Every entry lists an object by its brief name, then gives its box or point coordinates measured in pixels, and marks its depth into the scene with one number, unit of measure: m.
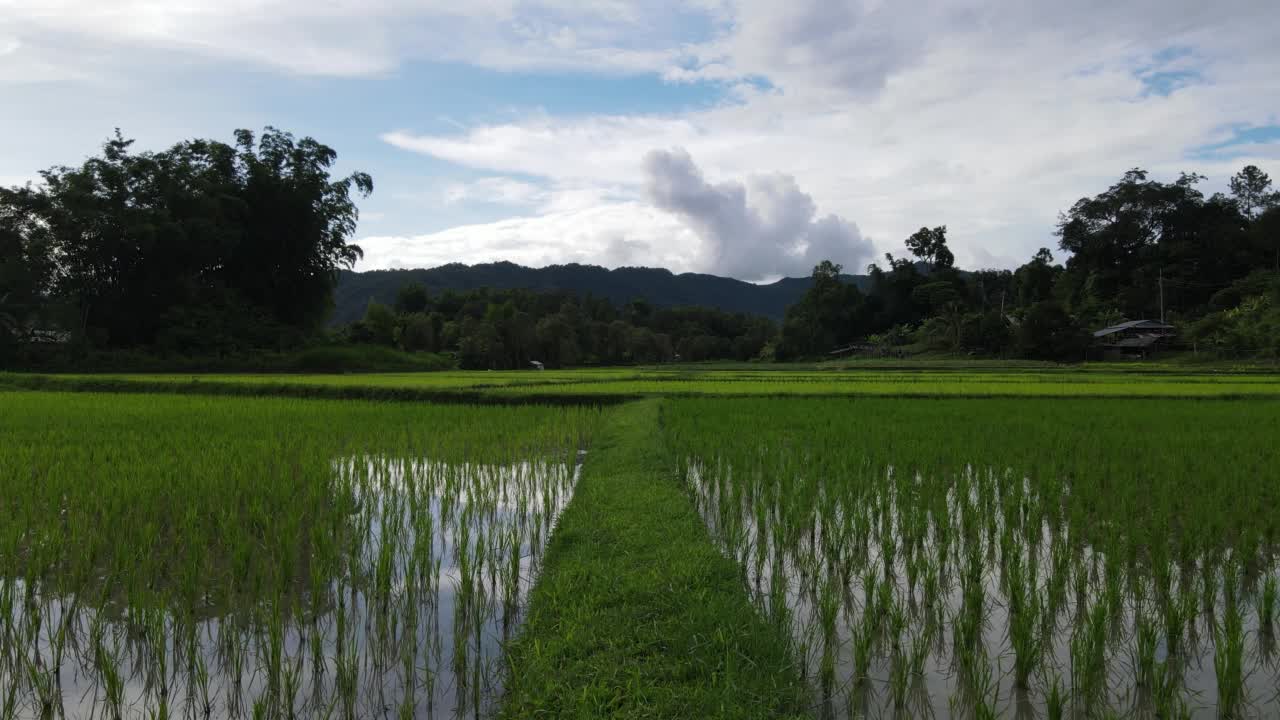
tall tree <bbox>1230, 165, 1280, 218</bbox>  50.22
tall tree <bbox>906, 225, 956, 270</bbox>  56.81
